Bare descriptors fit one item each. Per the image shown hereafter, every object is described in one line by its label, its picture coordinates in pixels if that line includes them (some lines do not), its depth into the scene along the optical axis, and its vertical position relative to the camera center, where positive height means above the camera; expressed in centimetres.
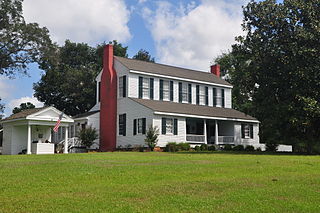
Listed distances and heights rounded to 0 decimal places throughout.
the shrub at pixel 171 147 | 3120 -28
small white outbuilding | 3016 +99
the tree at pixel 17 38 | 4075 +1022
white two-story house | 3353 +299
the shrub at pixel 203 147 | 3321 -29
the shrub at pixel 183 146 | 3181 -24
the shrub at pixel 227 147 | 3550 -31
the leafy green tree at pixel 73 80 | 5269 +804
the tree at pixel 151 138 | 3116 +39
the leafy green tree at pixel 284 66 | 2670 +527
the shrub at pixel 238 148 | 3542 -39
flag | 2955 +137
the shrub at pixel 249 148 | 3541 -39
